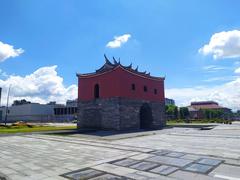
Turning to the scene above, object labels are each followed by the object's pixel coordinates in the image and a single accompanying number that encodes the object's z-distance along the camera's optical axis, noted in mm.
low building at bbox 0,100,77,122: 64204
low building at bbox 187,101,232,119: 70680
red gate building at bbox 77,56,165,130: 21114
